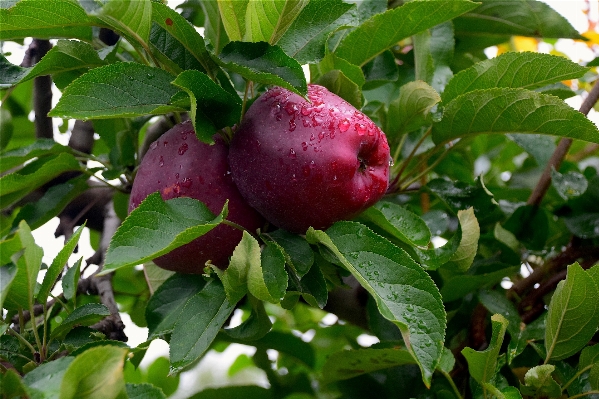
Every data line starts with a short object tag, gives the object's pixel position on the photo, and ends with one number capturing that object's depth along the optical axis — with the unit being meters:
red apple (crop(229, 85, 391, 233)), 0.60
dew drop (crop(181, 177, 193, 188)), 0.63
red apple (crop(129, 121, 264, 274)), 0.63
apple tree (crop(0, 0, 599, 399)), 0.55
